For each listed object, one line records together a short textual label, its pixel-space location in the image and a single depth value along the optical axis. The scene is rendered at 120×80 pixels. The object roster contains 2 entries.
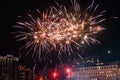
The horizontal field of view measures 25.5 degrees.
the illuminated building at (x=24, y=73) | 78.39
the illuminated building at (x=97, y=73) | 96.38
